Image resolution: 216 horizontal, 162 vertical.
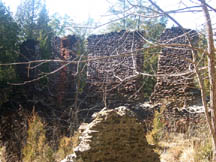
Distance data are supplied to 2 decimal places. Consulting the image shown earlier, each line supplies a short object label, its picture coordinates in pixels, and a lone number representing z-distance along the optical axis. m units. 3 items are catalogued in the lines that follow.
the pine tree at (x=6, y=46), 10.48
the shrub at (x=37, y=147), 5.66
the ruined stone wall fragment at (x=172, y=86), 8.96
